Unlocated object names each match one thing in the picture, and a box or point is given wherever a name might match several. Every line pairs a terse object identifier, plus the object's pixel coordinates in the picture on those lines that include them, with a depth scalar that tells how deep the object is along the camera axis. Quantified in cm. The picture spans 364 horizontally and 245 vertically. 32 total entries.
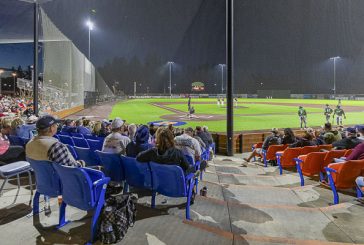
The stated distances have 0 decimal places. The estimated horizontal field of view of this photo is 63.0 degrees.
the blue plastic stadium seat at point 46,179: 357
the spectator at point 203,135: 855
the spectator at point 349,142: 677
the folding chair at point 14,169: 448
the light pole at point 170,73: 7449
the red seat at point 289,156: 731
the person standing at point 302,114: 1902
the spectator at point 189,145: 556
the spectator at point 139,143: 478
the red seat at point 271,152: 871
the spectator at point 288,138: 907
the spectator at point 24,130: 762
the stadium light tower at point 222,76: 7230
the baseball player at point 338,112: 2091
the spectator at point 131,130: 763
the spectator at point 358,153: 517
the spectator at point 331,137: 836
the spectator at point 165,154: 407
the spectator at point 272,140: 912
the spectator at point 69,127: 937
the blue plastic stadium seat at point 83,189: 309
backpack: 299
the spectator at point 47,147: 345
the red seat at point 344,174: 488
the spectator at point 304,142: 806
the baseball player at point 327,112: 2148
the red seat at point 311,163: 608
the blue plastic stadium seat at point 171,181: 384
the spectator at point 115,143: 513
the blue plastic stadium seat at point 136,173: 421
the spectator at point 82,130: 928
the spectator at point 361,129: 624
